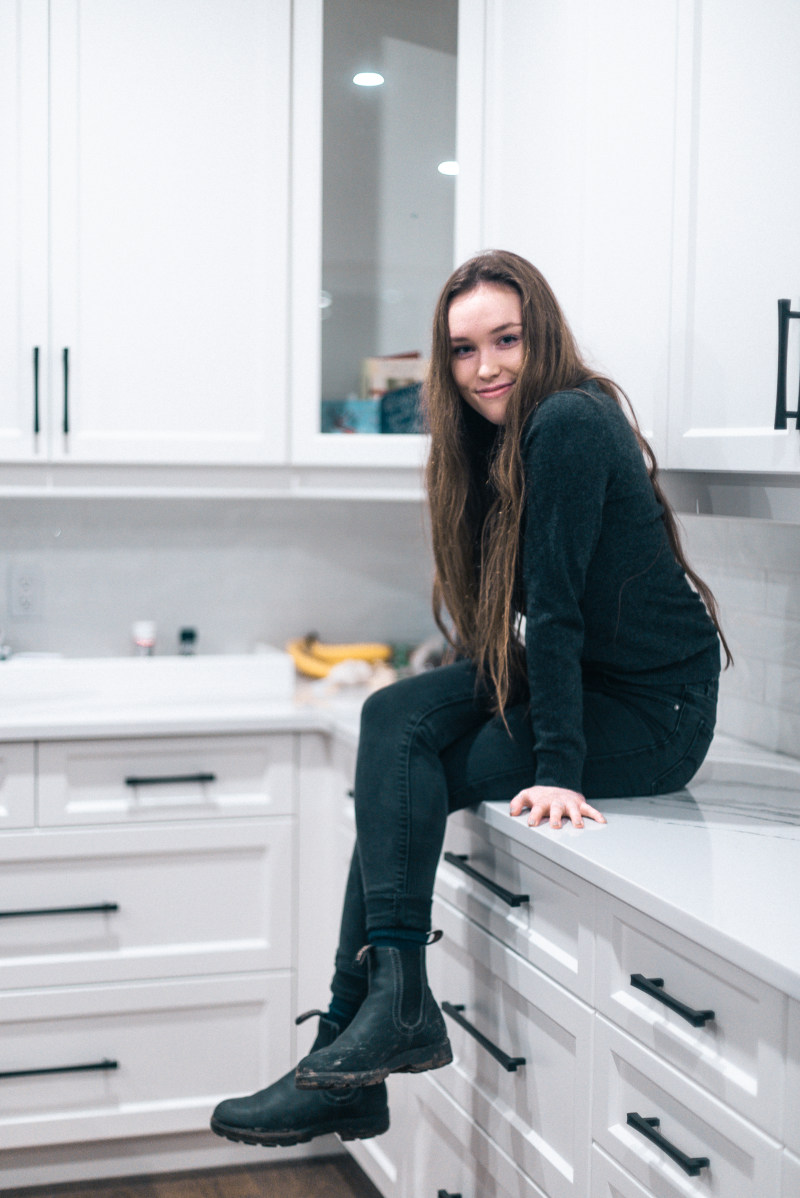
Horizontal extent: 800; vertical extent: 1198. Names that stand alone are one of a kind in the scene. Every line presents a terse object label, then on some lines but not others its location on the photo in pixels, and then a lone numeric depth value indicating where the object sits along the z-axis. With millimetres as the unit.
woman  1413
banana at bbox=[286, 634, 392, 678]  2436
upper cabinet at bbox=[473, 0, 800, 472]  1377
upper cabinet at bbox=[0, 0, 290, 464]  2080
